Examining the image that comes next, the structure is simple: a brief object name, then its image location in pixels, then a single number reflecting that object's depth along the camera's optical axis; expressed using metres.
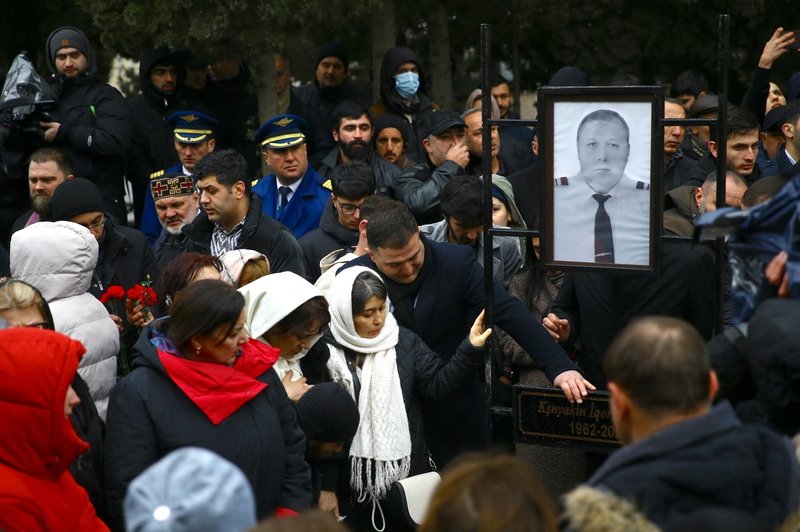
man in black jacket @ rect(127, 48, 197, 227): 18.52
